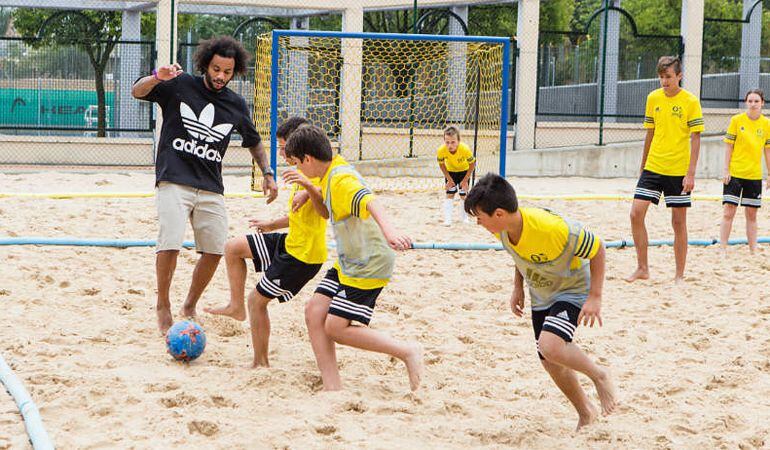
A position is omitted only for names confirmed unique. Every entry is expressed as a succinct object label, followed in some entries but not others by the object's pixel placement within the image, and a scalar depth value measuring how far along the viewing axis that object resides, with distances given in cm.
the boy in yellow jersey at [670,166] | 807
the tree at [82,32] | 1838
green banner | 1845
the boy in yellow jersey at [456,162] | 1136
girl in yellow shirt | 944
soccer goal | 1714
